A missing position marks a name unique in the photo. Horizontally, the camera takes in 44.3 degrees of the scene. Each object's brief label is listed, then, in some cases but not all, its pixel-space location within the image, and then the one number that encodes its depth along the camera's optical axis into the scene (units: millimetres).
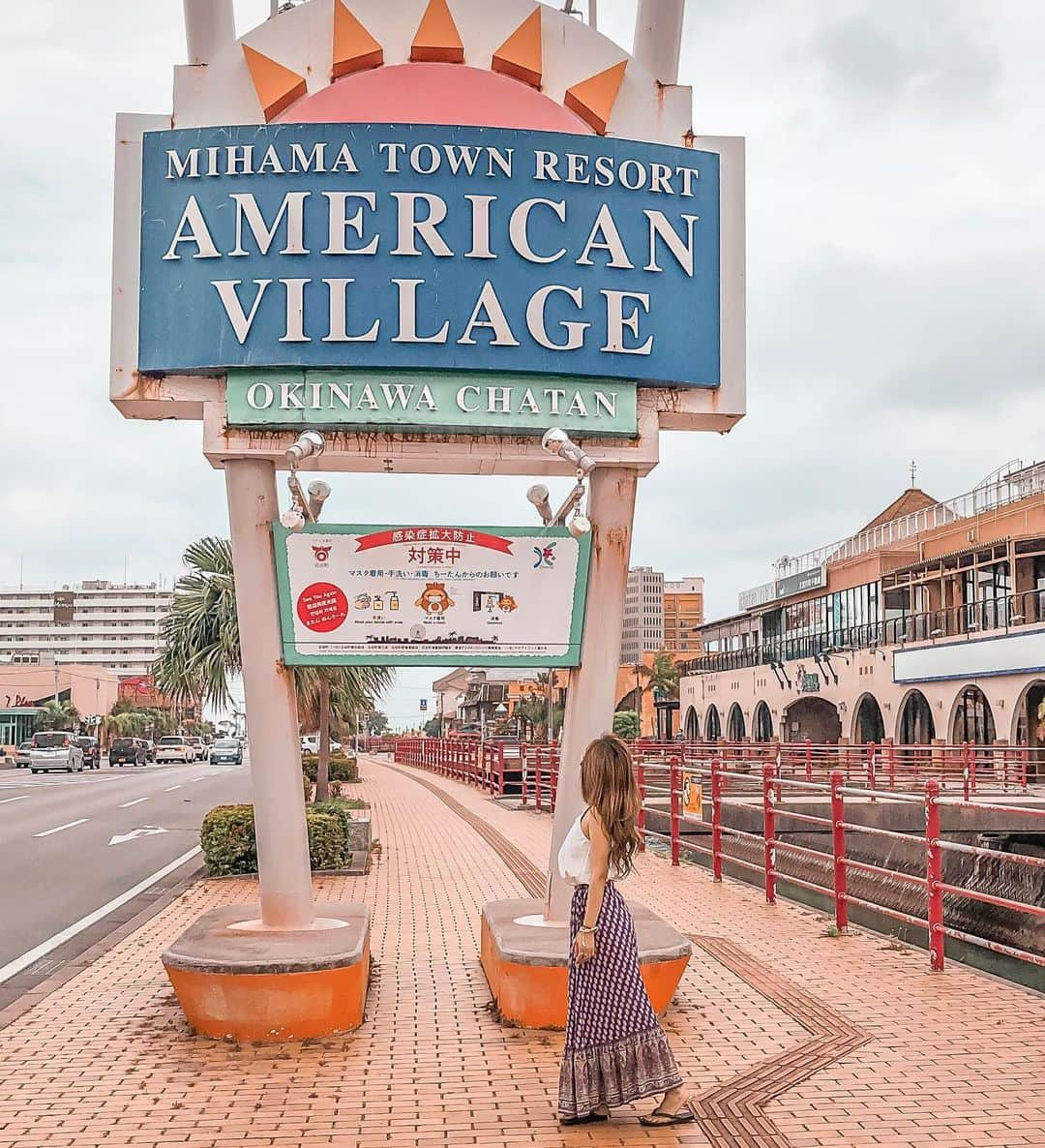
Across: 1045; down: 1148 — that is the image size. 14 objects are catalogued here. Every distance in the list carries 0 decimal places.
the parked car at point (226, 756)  67750
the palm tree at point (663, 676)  92875
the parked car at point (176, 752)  77062
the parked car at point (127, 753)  65625
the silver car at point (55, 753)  52062
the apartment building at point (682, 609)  173000
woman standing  5086
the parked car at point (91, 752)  61844
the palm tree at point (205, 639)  18250
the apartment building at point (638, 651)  186300
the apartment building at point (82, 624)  182875
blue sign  7102
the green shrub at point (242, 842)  14164
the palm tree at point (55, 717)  92625
